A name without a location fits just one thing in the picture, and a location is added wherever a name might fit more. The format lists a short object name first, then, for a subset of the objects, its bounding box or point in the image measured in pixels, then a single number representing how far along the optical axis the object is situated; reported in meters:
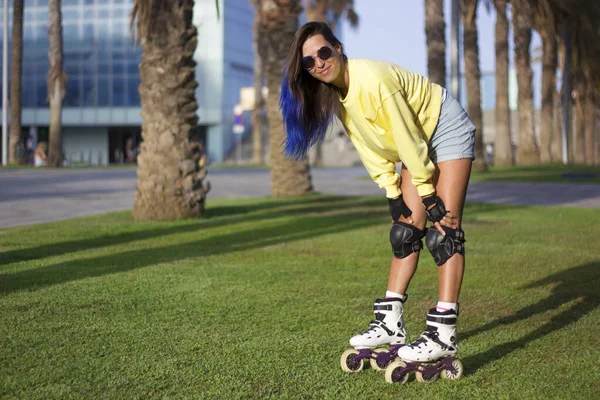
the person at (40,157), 35.09
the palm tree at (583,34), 26.89
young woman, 3.92
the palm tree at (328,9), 39.88
